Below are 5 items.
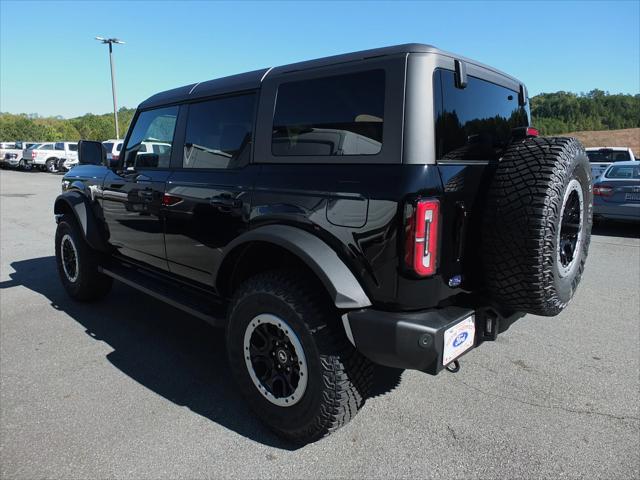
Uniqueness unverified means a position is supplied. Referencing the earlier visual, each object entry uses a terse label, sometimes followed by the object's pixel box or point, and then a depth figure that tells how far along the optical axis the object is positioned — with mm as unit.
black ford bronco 2127
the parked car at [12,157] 30703
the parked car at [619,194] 8508
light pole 30750
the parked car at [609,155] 14930
